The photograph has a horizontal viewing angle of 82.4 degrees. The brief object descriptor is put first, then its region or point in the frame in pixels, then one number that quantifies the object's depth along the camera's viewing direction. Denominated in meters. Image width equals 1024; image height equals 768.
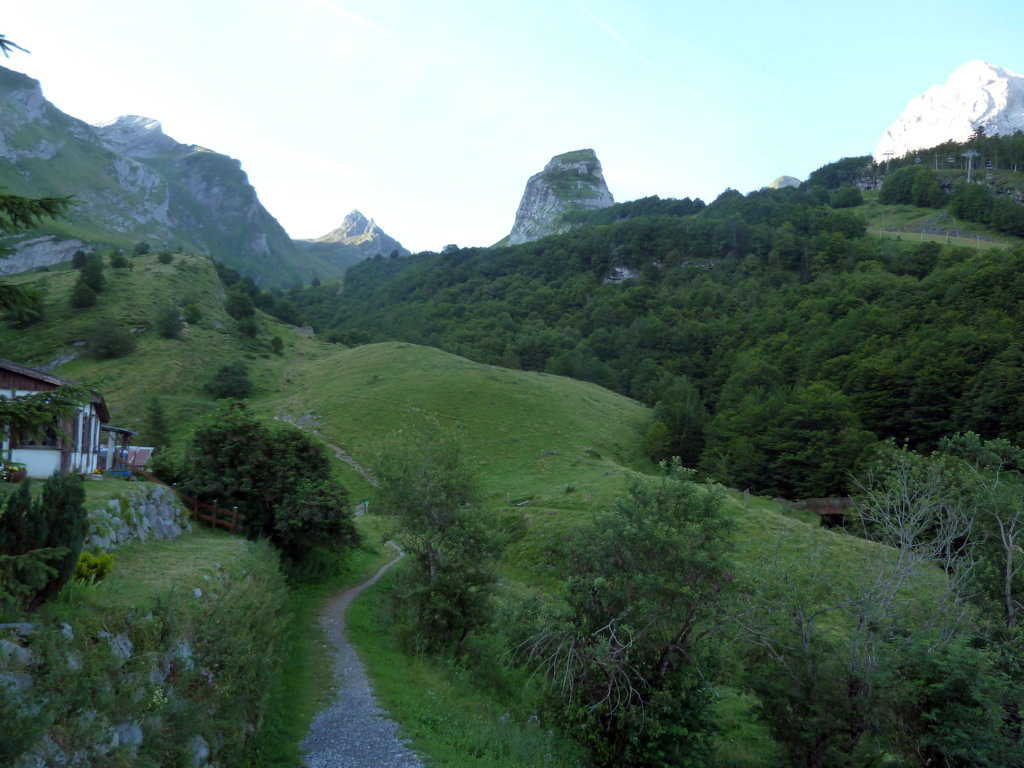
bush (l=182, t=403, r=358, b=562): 22.80
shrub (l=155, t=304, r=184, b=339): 75.81
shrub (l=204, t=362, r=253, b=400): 66.56
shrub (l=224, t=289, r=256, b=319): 97.25
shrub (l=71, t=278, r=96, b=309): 76.94
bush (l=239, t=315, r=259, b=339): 90.44
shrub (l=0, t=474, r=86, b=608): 8.39
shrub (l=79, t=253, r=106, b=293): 79.62
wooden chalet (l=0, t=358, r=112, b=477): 20.34
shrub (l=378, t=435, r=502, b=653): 19.64
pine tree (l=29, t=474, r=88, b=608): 8.62
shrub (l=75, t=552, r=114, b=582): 10.45
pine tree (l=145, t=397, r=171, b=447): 47.94
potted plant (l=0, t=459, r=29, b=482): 6.91
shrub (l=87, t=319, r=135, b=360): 68.31
